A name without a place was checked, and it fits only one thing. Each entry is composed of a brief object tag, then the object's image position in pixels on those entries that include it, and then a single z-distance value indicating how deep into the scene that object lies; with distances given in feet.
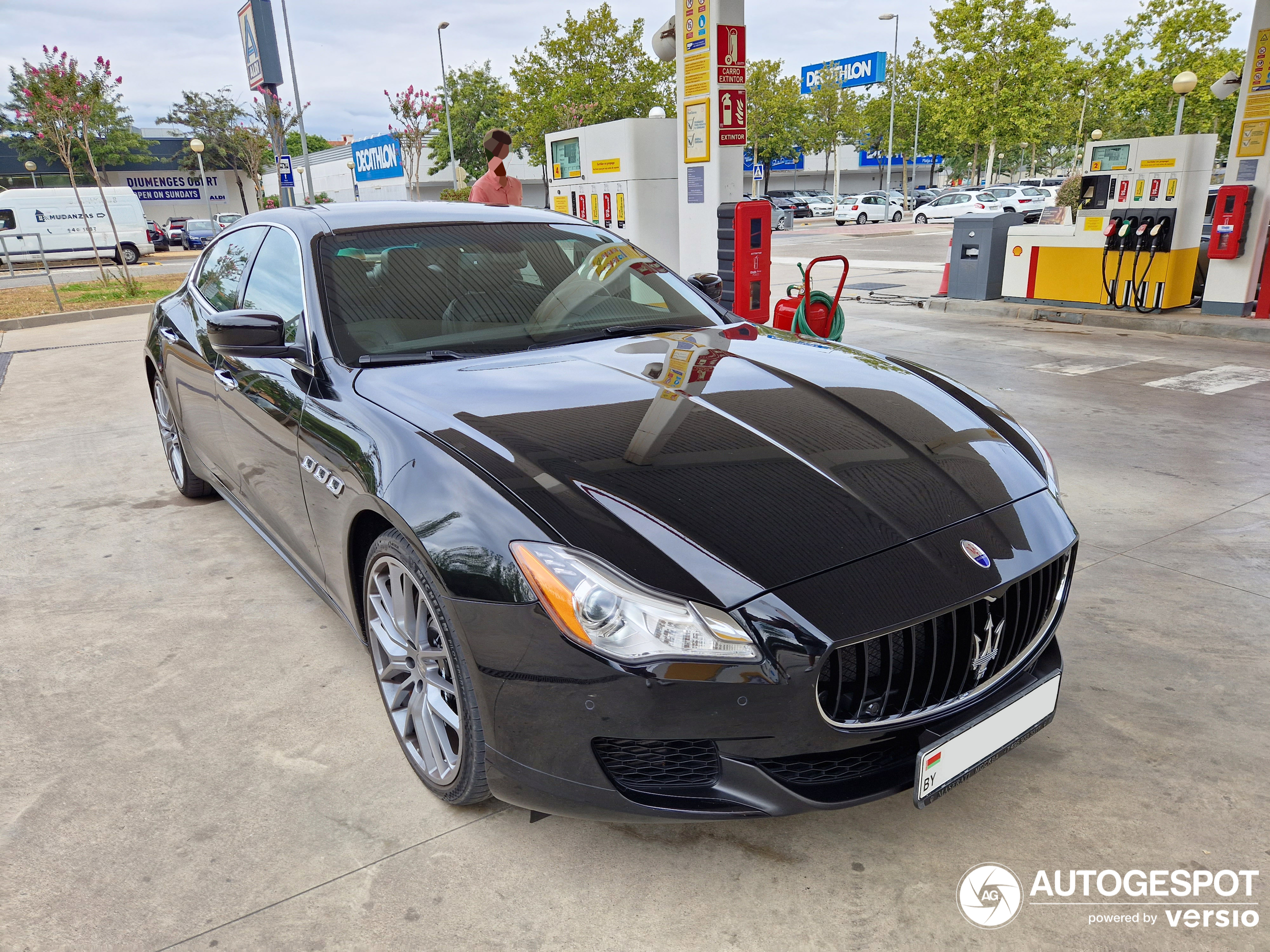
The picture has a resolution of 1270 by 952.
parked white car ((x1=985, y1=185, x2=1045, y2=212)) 109.19
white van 90.17
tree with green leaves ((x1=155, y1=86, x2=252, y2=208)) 163.32
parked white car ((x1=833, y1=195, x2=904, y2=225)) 127.91
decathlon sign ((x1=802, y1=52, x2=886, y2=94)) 173.99
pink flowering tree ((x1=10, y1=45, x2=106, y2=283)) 45.73
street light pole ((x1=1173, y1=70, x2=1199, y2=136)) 38.55
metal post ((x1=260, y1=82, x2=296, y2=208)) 60.13
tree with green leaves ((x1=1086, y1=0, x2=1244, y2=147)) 101.40
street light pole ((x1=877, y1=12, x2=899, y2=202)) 149.07
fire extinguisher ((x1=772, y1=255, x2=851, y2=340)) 22.40
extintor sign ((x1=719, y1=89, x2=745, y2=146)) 28.73
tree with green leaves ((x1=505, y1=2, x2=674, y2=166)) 110.32
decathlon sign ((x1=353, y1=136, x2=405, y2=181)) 151.53
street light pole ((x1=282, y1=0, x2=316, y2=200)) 93.82
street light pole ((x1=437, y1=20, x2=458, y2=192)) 136.98
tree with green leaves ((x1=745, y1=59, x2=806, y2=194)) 147.74
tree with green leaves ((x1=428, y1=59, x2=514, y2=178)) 155.53
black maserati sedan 5.61
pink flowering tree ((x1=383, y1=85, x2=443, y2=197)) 113.60
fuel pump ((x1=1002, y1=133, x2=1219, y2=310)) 31.12
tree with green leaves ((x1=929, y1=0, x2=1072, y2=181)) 96.32
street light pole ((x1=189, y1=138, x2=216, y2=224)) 115.96
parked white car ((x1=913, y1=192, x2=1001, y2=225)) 110.52
